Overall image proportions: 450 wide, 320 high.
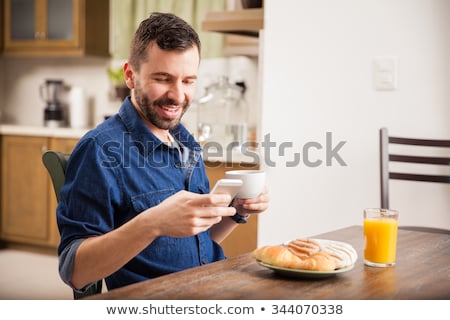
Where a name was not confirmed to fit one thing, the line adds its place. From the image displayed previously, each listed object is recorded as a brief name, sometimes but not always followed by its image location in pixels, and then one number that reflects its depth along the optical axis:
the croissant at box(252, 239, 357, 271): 1.13
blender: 4.66
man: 1.26
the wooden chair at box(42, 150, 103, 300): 1.47
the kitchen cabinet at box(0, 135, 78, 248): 4.34
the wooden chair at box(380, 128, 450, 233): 2.36
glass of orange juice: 1.27
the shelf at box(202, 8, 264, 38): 2.96
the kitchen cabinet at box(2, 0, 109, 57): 4.45
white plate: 1.12
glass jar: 3.42
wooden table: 1.04
